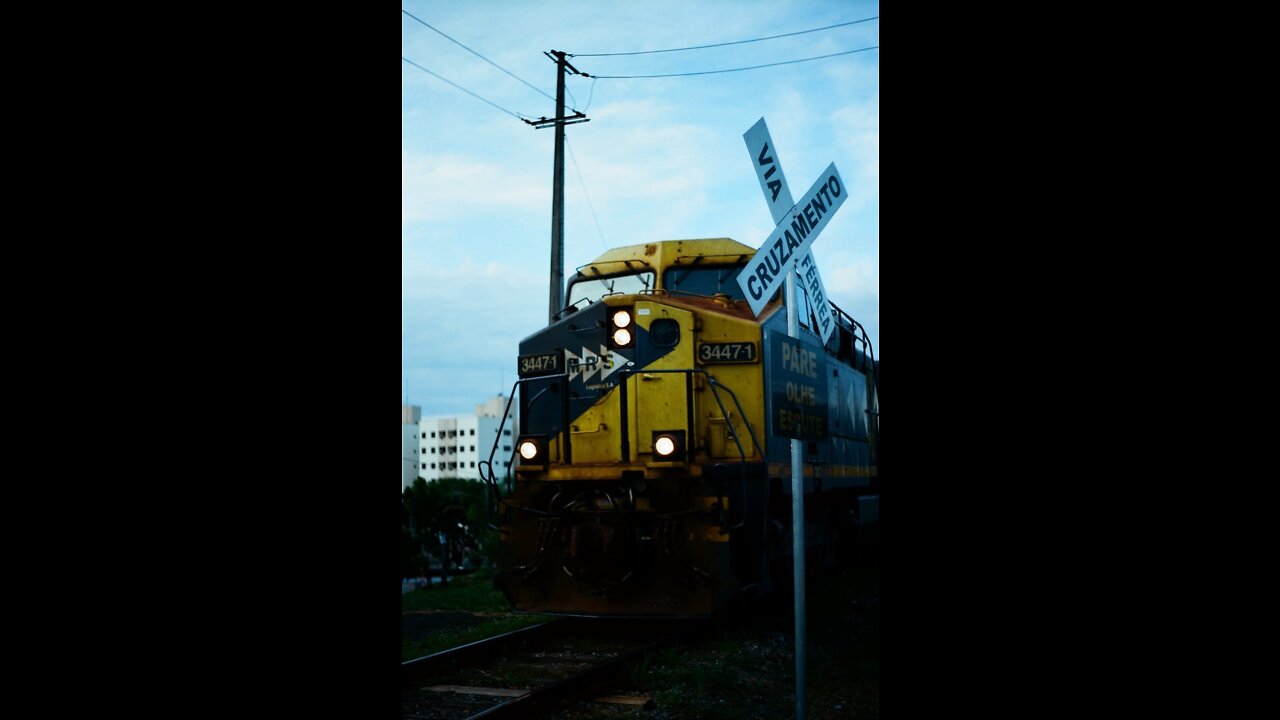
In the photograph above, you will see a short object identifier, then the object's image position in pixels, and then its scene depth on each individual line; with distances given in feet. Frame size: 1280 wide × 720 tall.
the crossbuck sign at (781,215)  13.80
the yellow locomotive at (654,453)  25.67
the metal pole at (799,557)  13.33
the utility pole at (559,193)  57.88
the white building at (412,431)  295.89
